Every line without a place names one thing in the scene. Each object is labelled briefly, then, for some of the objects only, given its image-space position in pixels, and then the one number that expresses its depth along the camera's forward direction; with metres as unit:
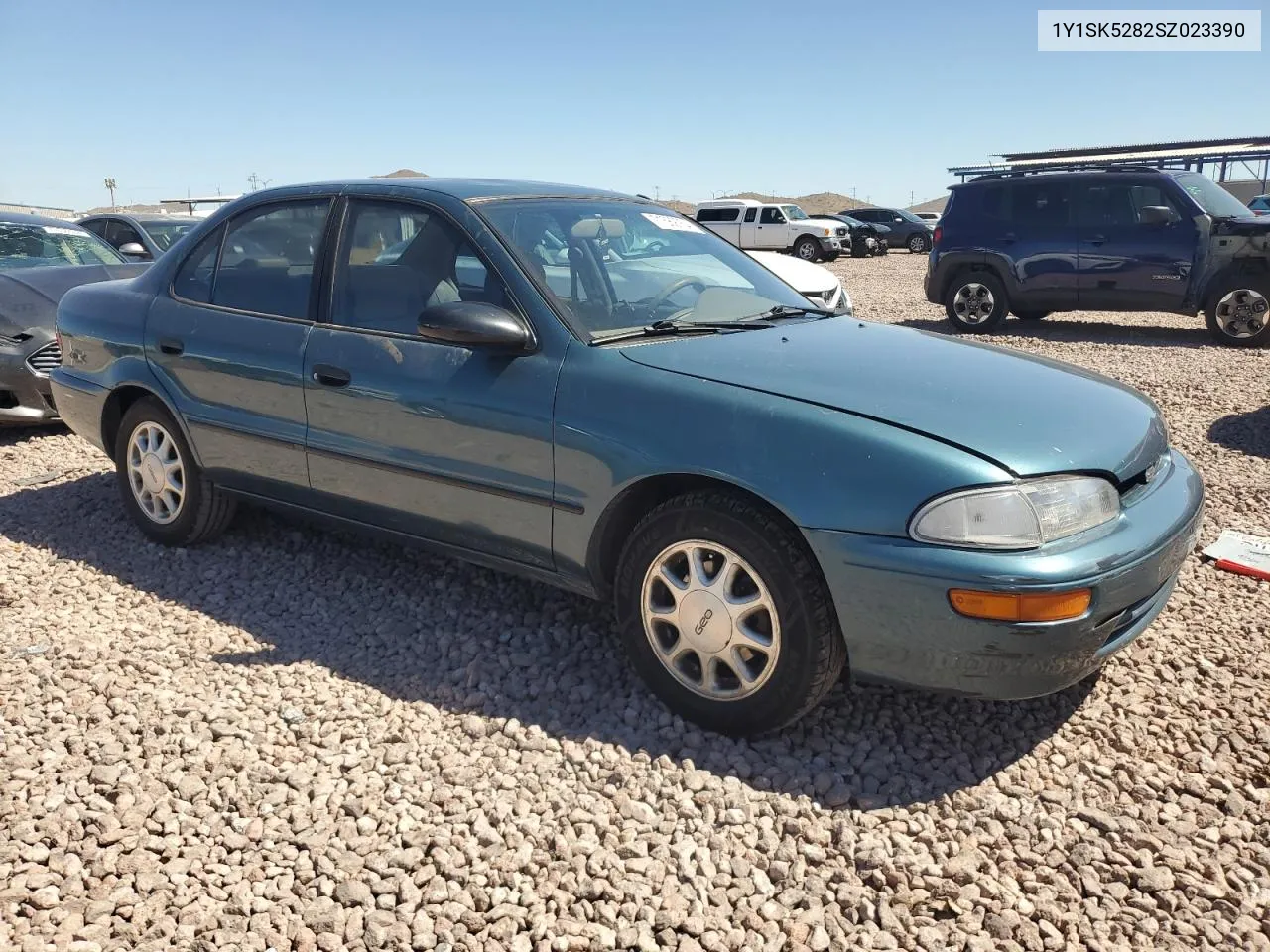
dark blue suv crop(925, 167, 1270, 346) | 10.35
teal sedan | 2.60
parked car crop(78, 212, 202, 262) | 11.58
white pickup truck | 28.08
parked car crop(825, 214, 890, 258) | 31.05
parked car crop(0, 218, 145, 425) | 6.64
